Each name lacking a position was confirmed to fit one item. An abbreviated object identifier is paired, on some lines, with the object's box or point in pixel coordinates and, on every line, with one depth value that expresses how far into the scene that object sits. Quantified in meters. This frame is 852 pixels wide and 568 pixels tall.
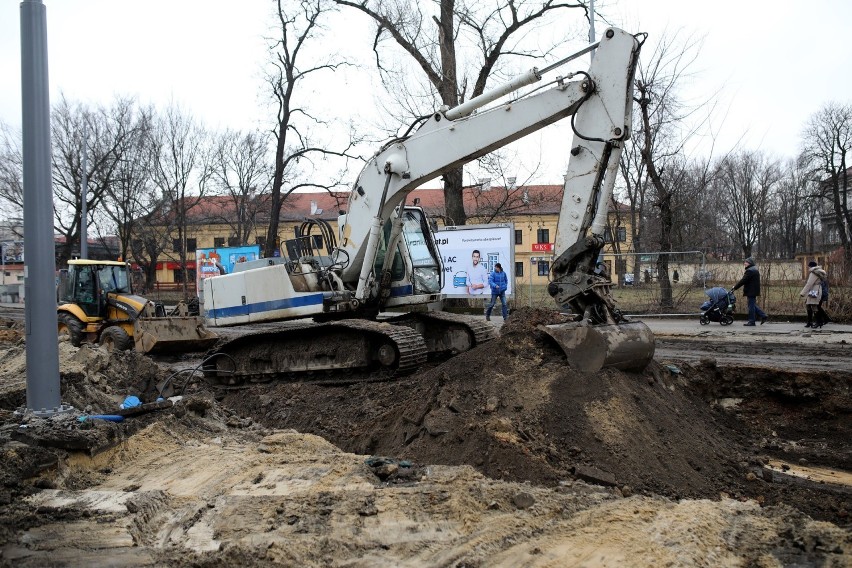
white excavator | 7.45
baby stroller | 18.27
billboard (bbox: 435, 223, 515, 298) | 21.77
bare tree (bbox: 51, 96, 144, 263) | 36.91
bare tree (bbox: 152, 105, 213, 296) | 38.78
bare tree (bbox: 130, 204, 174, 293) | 40.62
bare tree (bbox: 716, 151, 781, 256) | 62.41
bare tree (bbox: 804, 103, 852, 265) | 46.72
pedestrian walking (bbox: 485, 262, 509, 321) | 19.69
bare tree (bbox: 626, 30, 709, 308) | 21.08
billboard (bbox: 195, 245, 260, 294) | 28.06
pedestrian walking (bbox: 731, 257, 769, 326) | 17.69
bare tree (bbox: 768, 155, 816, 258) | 61.97
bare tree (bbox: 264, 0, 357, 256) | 27.97
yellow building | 39.19
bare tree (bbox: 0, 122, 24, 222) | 37.44
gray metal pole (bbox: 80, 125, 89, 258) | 26.39
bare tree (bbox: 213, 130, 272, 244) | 43.25
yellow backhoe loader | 15.57
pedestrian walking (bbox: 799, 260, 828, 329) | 16.38
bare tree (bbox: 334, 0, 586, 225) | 21.97
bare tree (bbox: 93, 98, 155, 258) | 37.41
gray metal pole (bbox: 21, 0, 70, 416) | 6.59
